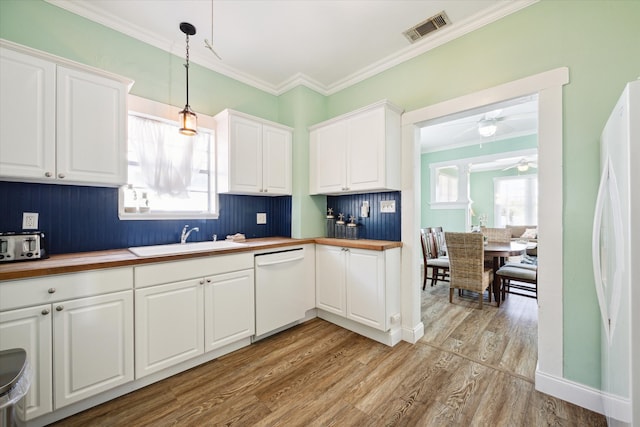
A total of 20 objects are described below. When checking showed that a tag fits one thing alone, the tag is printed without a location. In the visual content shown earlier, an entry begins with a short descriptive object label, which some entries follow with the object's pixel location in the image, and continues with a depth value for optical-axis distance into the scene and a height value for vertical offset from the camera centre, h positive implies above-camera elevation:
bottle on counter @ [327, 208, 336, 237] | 3.28 -0.14
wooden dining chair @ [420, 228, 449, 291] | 3.99 -0.75
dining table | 3.32 -0.52
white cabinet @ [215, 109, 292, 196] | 2.66 +0.65
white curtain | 2.36 +0.57
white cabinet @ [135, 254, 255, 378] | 1.80 -0.78
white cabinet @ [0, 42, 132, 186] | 1.59 +0.63
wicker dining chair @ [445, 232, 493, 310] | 3.21 -0.65
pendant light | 2.02 +0.73
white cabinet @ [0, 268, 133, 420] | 1.40 -0.70
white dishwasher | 2.46 -0.78
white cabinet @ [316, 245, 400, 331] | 2.42 -0.72
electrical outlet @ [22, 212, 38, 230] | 1.83 -0.05
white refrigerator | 0.92 -0.19
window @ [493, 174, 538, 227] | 6.99 +0.37
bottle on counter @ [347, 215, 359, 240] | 3.04 -0.19
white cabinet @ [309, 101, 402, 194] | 2.49 +0.66
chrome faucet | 2.51 -0.21
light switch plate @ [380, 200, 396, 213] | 2.76 +0.08
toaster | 1.58 -0.21
